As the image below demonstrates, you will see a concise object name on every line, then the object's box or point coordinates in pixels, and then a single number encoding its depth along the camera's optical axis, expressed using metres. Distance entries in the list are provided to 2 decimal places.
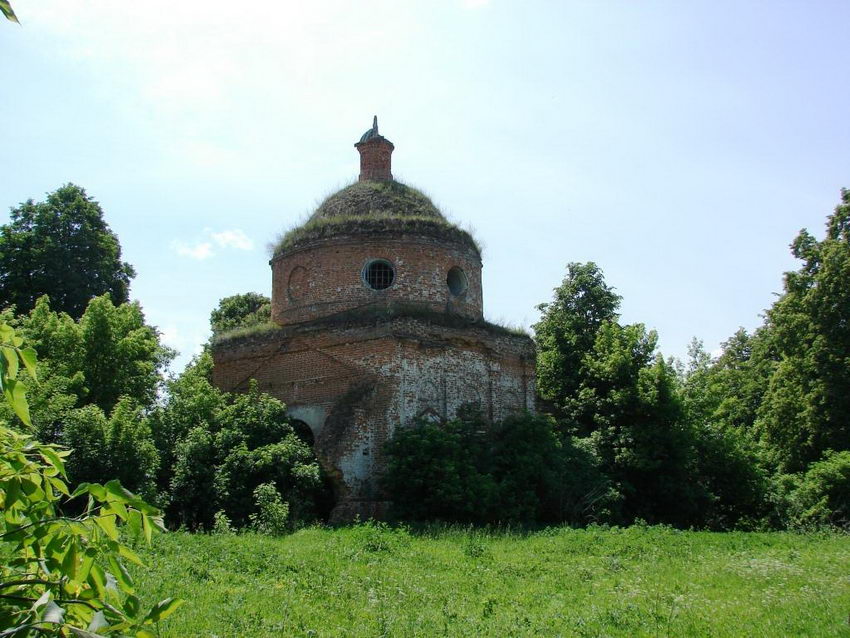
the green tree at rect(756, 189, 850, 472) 23.27
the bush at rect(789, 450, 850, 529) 20.69
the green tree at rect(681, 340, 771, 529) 21.48
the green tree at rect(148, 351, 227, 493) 17.11
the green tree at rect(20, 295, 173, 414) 19.08
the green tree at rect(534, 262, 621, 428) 24.16
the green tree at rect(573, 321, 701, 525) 19.95
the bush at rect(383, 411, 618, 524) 15.54
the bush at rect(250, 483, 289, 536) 14.62
